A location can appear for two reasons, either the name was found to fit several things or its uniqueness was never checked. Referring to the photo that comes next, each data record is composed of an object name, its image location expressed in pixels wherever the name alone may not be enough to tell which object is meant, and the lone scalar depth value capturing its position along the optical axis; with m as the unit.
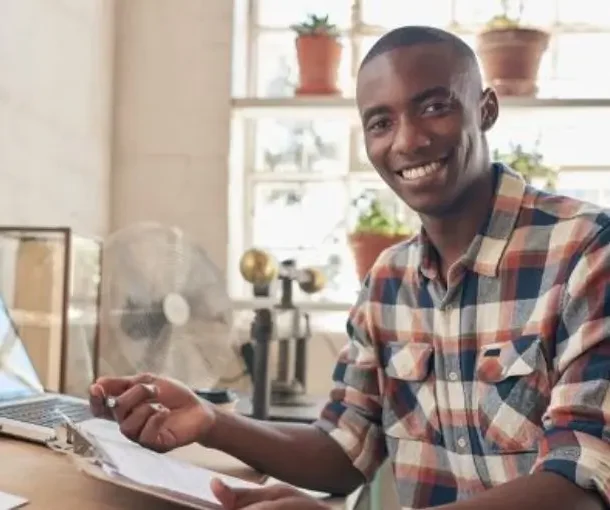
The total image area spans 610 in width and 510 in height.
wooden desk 1.61
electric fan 2.53
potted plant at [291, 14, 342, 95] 2.97
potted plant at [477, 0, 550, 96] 2.89
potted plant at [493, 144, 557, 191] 2.97
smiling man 1.79
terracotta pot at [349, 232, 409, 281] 2.88
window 3.09
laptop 1.85
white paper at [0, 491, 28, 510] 1.51
